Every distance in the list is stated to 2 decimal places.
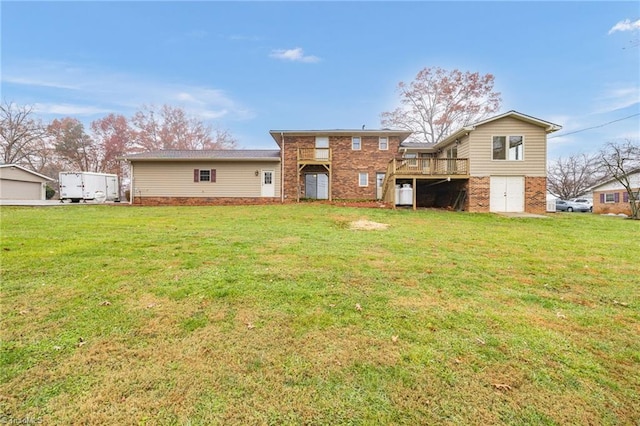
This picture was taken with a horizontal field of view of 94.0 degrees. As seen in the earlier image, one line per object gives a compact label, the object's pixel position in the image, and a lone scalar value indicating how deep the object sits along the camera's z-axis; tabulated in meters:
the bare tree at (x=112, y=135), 32.94
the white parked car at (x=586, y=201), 28.40
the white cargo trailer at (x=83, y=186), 21.30
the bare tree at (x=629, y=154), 22.45
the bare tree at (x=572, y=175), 35.09
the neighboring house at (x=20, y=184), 21.97
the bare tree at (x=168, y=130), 33.41
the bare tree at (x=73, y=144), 31.72
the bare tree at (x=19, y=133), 30.00
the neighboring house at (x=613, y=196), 23.52
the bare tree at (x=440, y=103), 27.77
